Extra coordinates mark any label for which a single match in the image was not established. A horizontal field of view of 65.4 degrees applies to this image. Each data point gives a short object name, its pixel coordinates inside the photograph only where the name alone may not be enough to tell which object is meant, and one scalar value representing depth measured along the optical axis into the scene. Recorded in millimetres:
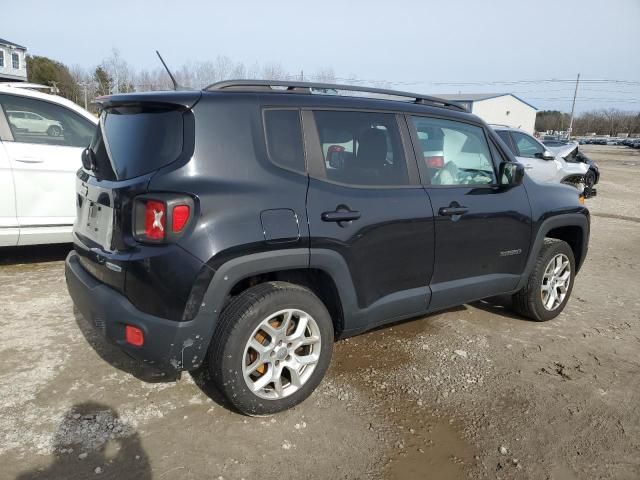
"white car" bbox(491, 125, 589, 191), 9378
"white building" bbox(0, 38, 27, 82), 43844
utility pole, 61019
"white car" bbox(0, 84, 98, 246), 4766
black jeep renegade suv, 2484
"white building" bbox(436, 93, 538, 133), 61094
